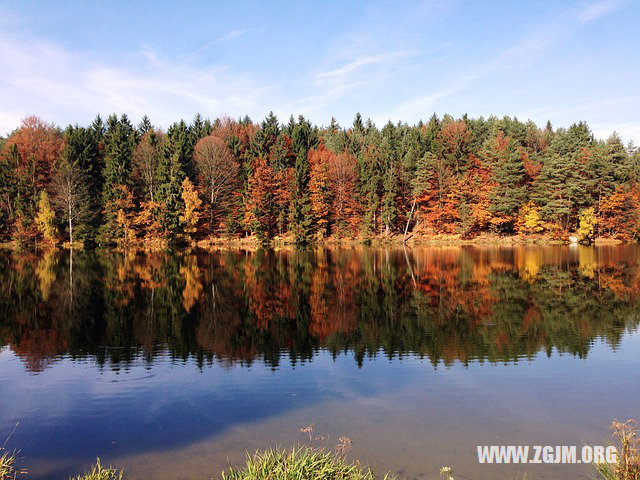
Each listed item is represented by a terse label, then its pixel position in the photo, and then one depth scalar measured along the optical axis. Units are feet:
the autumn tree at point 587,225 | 198.70
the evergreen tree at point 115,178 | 203.72
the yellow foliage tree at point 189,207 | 205.98
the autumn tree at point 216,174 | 223.30
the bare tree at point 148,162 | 212.23
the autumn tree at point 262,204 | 215.31
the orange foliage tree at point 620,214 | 203.51
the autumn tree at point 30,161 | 202.39
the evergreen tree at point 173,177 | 200.75
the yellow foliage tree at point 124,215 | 202.49
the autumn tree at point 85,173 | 201.67
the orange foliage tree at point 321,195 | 221.66
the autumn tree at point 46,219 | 195.83
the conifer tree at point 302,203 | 213.46
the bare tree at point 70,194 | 198.80
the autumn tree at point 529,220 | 206.08
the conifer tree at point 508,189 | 205.67
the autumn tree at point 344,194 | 226.38
